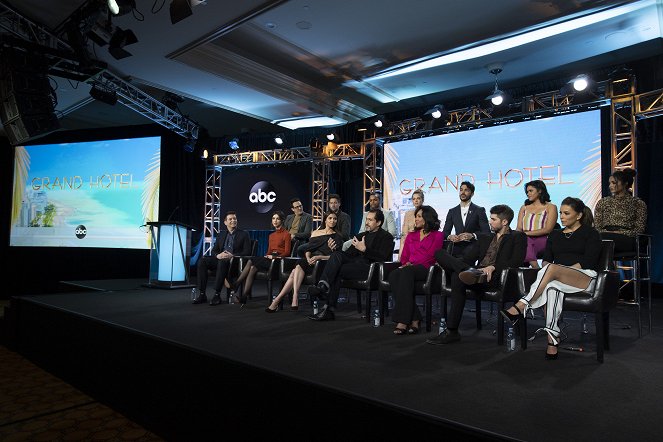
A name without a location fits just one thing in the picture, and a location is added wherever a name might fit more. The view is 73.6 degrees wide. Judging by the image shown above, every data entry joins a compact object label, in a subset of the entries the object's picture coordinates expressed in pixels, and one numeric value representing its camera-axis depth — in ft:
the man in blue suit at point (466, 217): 14.99
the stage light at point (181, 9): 13.67
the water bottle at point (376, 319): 11.75
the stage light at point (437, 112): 22.00
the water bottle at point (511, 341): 9.12
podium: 20.51
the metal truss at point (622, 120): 16.94
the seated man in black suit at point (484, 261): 9.98
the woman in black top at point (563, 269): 8.95
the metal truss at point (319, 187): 27.04
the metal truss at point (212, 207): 30.60
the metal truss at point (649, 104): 16.33
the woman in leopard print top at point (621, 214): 12.36
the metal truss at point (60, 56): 16.98
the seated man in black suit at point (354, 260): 12.84
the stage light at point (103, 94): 20.84
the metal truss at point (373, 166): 24.76
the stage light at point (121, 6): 14.29
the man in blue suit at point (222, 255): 16.21
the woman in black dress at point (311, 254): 14.37
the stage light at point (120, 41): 16.57
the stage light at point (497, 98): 19.98
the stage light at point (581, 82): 17.44
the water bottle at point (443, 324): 10.30
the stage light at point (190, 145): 28.88
